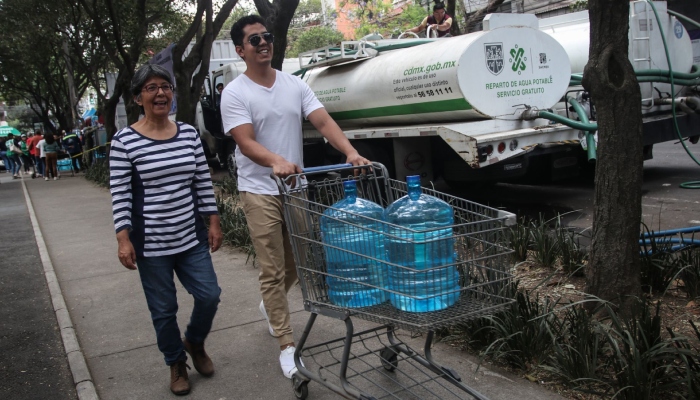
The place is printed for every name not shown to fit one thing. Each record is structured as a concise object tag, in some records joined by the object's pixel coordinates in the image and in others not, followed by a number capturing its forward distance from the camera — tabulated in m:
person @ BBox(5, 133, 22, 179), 28.08
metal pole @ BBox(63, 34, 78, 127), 26.92
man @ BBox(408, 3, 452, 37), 10.87
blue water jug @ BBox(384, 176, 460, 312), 2.84
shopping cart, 2.91
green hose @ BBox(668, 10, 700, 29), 9.05
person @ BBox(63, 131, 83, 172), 27.73
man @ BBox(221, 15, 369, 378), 3.86
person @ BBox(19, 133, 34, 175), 30.33
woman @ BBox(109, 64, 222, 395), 3.68
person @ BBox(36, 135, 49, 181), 23.34
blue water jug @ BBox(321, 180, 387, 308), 3.04
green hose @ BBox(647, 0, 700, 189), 8.41
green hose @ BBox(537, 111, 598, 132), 7.09
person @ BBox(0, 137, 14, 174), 29.10
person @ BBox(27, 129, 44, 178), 25.02
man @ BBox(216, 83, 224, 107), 15.05
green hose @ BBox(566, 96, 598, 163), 7.33
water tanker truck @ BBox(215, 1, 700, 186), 7.77
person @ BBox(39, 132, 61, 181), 23.05
